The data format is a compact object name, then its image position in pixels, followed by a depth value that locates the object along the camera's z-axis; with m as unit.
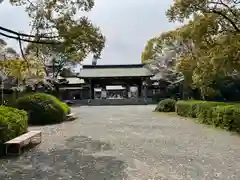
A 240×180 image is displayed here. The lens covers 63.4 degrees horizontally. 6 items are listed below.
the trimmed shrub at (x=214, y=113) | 6.52
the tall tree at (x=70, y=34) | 5.34
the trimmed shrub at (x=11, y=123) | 4.38
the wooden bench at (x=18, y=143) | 4.33
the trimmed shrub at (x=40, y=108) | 8.72
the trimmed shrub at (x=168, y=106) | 14.52
